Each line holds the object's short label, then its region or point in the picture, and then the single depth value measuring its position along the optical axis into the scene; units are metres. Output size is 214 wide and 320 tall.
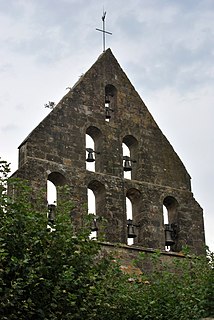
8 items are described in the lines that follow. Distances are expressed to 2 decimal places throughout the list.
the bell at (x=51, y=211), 14.34
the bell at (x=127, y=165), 21.53
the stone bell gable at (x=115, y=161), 20.08
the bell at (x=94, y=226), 19.45
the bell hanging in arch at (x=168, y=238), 21.08
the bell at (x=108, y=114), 22.00
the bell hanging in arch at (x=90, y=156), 20.92
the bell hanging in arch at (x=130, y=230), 20.53
